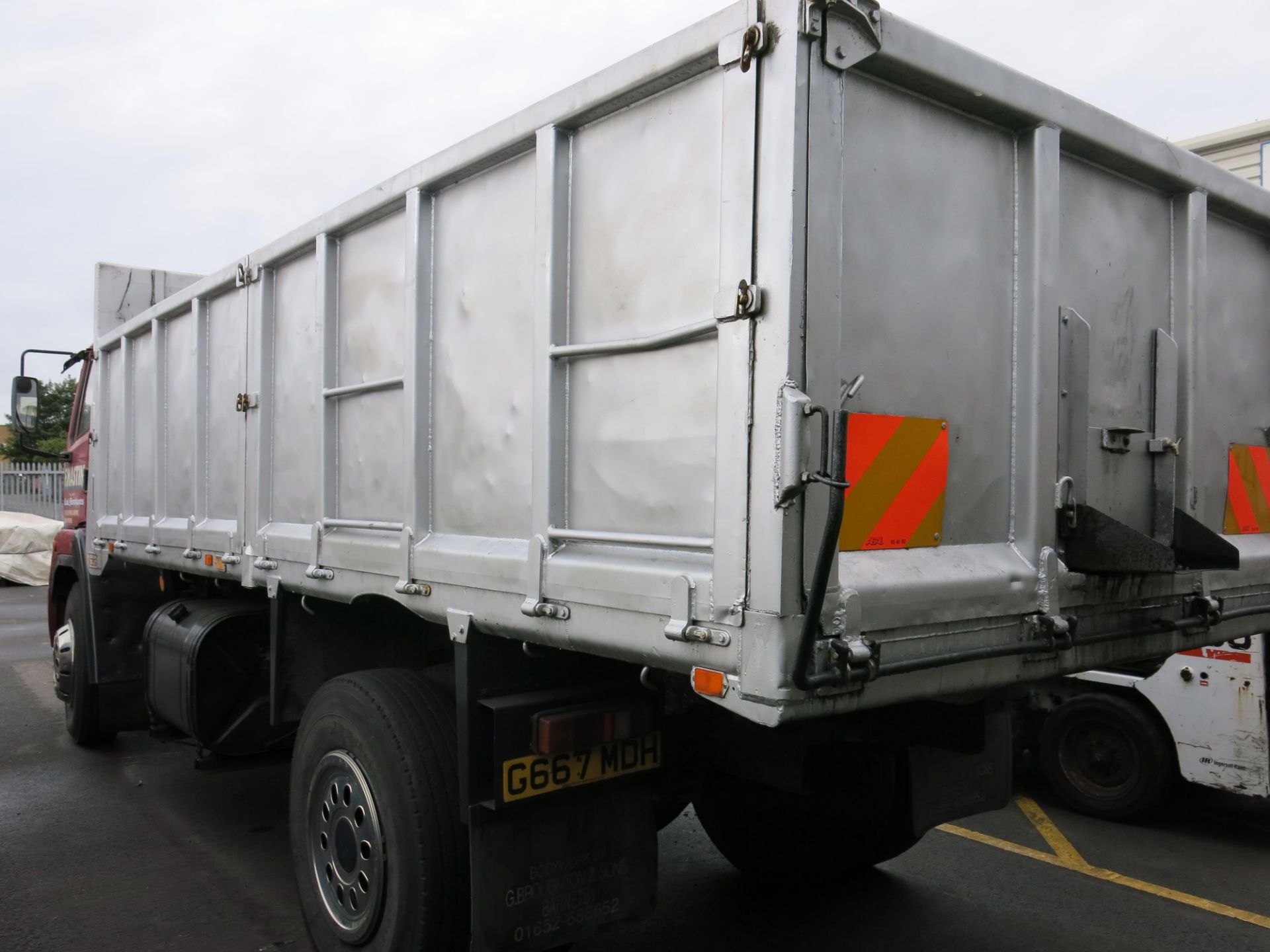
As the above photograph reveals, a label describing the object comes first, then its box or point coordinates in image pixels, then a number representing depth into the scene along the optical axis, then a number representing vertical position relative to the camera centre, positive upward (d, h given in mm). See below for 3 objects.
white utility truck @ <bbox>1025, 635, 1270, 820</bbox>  5004 -1369
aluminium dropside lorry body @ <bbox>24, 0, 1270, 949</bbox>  2213 +54
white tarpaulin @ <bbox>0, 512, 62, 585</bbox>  19047 -1643
